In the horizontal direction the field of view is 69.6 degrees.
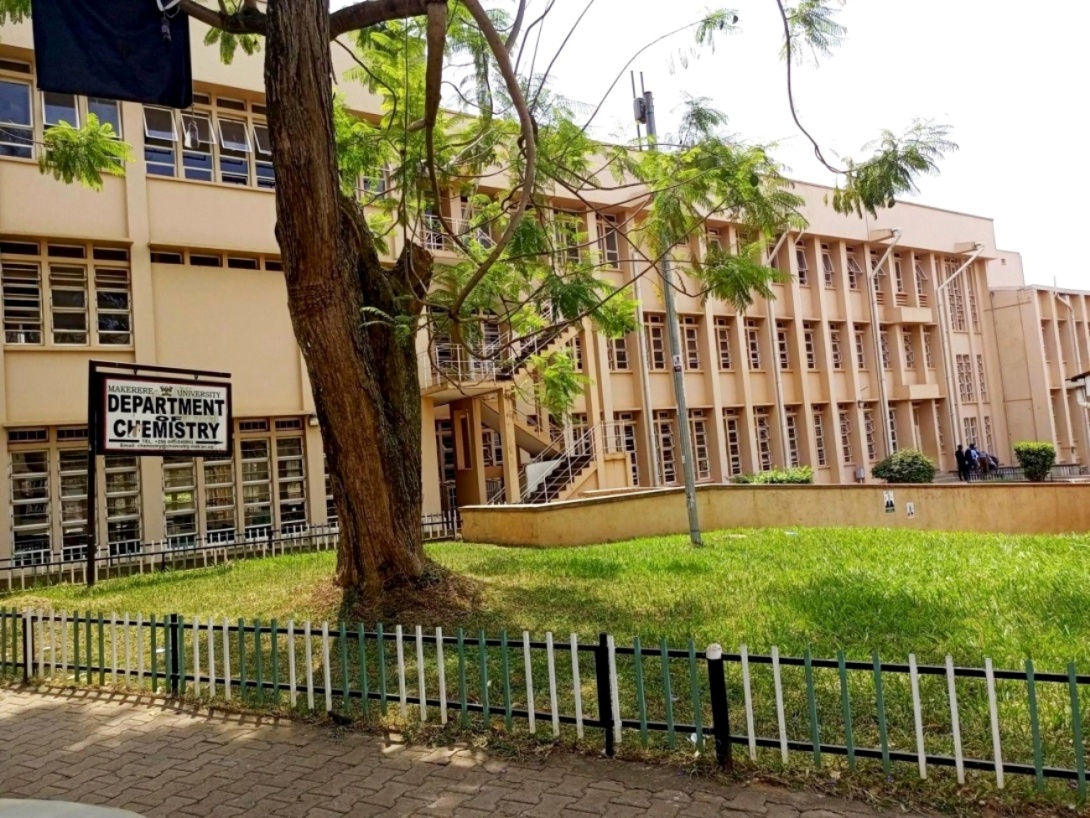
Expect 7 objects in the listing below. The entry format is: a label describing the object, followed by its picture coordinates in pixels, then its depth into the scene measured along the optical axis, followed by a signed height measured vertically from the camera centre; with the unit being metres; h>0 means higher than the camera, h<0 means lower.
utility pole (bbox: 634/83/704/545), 12.35 +0.76
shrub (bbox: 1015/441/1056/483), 26.58 -0.71
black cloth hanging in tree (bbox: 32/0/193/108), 6.68 +4.06
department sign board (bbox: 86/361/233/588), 11.68 +1.46
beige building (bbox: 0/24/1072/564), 14.65 +3.06
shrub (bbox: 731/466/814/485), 21.30 -0.51
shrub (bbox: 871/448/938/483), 23.12 -0.60
